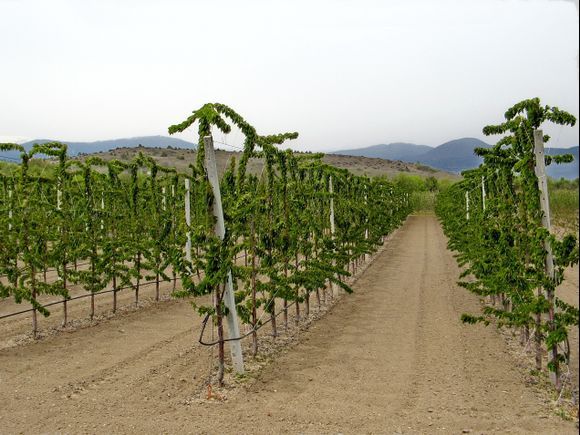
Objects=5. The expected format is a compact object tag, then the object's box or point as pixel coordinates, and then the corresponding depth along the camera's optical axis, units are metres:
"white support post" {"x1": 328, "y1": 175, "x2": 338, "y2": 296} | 13.91
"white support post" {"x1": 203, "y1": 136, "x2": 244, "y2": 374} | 7.19
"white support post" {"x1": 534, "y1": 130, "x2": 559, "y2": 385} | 6.61
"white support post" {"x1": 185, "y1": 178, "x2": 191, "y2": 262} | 14.76
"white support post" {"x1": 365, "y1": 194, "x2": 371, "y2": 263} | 20.18
